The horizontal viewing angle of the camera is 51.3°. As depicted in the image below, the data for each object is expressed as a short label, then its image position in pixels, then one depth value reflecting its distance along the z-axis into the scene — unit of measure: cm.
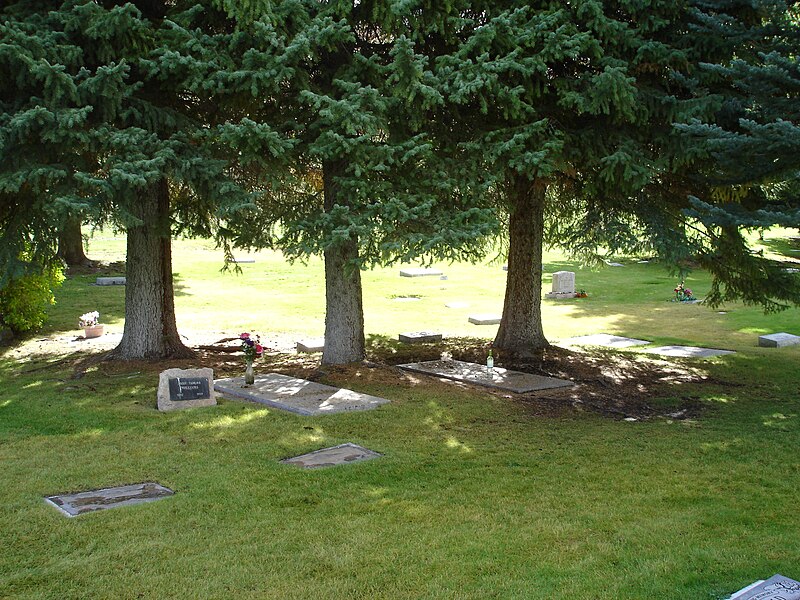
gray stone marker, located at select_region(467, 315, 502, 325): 1912
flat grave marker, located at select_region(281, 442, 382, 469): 764
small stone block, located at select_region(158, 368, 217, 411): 985
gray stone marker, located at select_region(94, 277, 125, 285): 2342
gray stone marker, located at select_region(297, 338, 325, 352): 1458
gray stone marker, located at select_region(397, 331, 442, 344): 1577
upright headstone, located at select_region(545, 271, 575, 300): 2505
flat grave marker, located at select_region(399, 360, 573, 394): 1144
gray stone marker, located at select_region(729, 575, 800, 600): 455
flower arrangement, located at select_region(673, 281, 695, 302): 2405
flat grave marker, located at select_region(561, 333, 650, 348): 1644
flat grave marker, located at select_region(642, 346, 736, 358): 1514
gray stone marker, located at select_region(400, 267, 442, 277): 2853
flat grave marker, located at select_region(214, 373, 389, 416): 983
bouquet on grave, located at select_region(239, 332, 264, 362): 1094
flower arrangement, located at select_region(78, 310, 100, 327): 1580
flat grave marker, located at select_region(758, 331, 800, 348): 1619
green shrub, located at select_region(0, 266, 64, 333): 1538
